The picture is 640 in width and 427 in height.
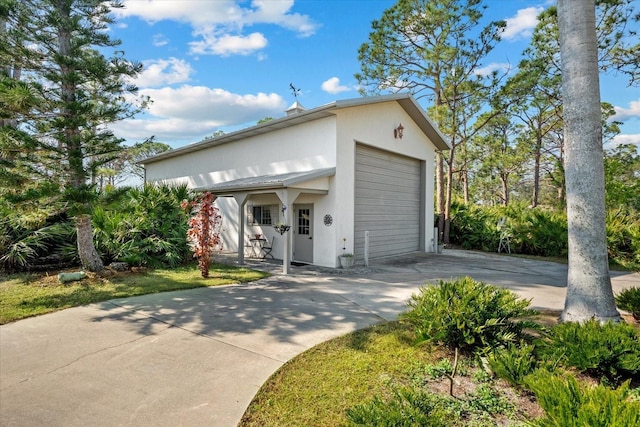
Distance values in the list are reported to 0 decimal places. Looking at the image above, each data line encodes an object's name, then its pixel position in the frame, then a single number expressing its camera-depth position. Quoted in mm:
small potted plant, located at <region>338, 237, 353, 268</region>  9750
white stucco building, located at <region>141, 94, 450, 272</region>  9820
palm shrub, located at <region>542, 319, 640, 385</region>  2939
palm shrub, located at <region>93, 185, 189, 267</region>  8930
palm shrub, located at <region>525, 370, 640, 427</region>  1718
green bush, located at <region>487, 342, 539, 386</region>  2863
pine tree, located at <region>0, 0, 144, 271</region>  6836
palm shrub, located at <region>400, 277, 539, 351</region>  3527
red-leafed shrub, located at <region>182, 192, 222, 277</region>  8000
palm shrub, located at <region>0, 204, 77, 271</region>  7961
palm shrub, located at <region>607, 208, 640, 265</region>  11023
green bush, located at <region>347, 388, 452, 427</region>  2055
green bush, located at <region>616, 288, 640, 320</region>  4570
